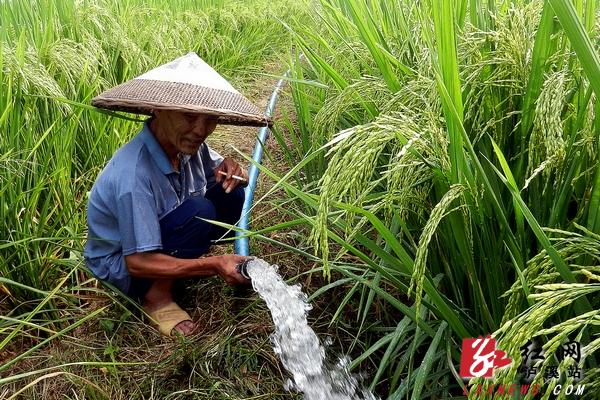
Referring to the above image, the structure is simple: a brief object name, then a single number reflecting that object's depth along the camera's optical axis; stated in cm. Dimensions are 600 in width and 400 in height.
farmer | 182
